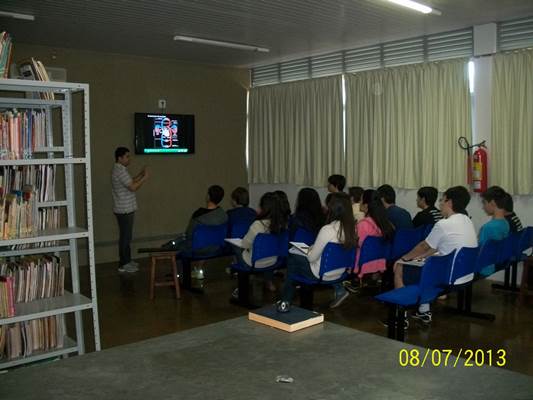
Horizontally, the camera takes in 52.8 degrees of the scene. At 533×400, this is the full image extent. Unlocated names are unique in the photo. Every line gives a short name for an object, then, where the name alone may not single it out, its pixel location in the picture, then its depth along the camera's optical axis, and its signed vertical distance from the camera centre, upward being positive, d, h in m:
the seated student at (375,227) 5.20 -0.54
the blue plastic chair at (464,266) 4.34 -0.79
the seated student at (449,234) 4.52 -0.54
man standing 7.38 -0.38
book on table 2.02 -0.56
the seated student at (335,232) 4.63 -0.51
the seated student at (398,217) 5.89 -0.50
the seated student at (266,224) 5.34 -0.51
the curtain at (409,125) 6.76 +0.63
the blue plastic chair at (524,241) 5.47 -0.75
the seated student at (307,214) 5.47 -0.42
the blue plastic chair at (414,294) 3.95 -0.93
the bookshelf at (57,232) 3.08 -0.34
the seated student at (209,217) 6.05 -0.48
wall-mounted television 8.30 +0.67
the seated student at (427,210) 5.89 -0.43
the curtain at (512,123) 6.11 +0.54
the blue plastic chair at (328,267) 4.64 -0.83
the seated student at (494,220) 5.21 -0.49
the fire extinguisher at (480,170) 6.41 +0.00
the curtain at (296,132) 8.32 +0.68
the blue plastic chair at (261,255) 5.24 -0.82
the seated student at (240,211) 6.70 -0.46
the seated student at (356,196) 6.17 -0.29
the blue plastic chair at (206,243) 5.88 -0.76
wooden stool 5.82 -0.93
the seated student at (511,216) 5.53 -0.49
